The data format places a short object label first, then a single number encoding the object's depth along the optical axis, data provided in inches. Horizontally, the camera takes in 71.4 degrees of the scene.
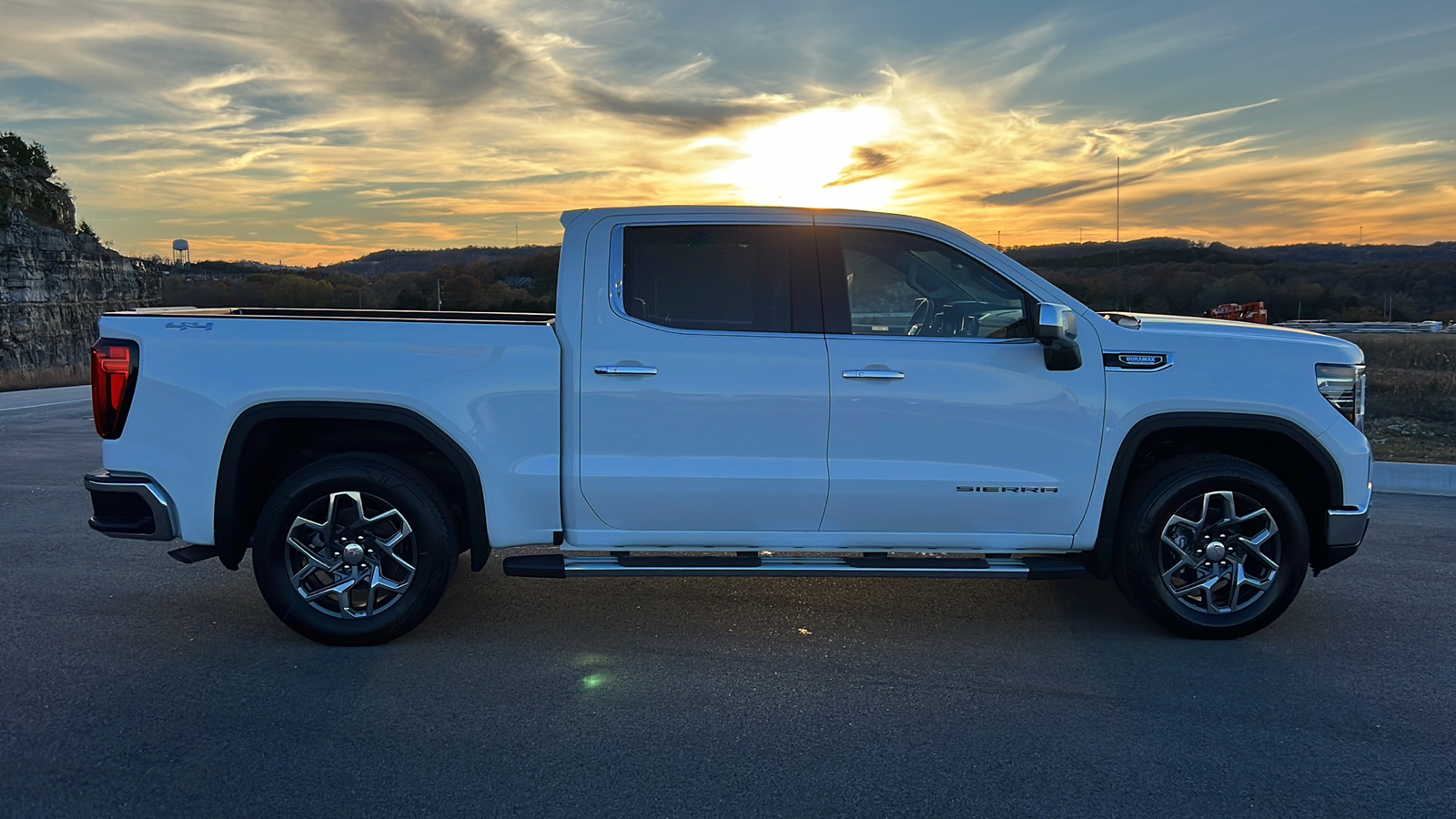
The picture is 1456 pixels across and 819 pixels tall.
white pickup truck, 185.6
